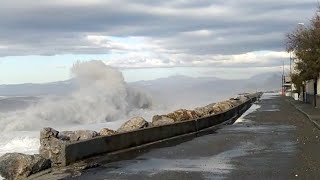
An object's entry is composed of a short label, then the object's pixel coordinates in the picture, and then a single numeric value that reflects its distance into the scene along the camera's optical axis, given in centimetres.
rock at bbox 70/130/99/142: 1131
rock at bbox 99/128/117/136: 1196
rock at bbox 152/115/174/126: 1532
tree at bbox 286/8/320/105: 2906
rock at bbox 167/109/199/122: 1811
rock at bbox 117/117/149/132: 1356
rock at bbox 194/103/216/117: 2201
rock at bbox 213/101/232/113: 2727
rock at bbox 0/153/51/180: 835
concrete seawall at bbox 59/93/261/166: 951
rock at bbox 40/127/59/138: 980
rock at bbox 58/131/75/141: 1055
